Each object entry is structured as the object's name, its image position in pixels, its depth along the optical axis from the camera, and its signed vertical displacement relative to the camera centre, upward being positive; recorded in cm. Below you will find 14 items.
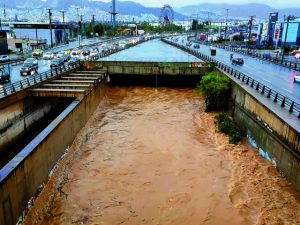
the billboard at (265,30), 9549 +555
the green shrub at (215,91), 2828 -512
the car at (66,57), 4431 -290
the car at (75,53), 5410 -262
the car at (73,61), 3862 -318
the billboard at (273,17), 9367 +1013
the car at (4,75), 2690 -378
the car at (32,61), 3501 -298
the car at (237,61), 4364 -279
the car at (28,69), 3139 -356
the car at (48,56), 4806 -294
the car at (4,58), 4184 -316
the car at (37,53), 5214 -269
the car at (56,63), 3742 -339
